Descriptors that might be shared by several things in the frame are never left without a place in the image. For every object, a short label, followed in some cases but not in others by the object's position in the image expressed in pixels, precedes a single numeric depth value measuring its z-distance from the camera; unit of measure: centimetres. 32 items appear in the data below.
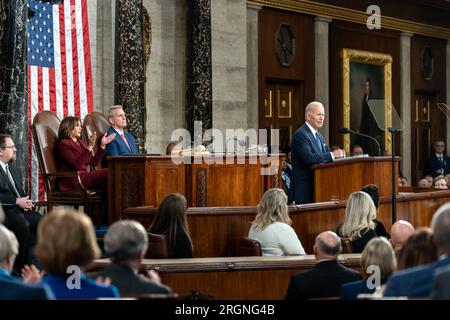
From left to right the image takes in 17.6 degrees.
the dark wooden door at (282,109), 2654
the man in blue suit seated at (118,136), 1682
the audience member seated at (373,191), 1470
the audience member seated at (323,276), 855
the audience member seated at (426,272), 547
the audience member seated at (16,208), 1350
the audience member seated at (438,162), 3105
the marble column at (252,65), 2549
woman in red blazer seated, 1590
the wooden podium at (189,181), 1509
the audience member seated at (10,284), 537
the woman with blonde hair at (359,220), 1267
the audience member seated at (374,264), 786
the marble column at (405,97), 3194
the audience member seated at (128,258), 647
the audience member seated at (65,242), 565
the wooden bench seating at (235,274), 1017
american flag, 1816
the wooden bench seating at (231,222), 1433
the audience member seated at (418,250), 630
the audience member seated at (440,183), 2011
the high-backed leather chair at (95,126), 1780
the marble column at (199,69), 2244
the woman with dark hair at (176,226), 1195
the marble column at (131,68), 2040
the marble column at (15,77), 1644
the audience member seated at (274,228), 1258
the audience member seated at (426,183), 2442
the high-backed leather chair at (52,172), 1559
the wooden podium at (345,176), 1570
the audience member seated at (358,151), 2594
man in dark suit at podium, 1603
